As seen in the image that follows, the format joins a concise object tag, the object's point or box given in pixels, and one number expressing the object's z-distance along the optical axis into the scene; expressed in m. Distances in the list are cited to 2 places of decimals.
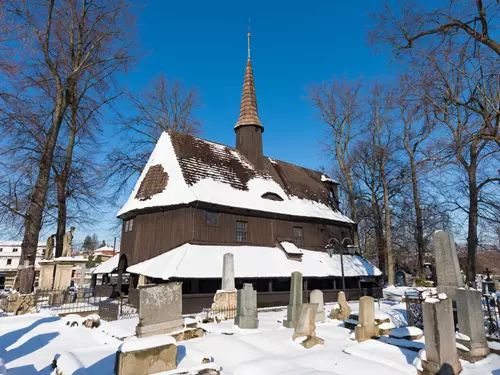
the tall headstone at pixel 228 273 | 14.02
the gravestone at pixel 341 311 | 13.68
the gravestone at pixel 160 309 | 8.71
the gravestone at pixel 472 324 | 7.30
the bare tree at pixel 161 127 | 28.11
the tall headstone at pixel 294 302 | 11.72
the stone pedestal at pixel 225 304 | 13.21
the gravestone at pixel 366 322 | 9.55
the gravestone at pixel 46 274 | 18.41
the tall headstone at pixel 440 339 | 6.56
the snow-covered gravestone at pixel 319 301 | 13.05
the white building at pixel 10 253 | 67.44
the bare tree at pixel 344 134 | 31.97
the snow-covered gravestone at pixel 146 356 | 6.24
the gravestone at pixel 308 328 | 9.15
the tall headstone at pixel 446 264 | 8.62
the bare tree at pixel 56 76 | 15.52
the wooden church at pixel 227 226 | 16.97
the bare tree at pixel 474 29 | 10.60
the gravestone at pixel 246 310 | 11.34
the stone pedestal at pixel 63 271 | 17.89
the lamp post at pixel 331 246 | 18.31
